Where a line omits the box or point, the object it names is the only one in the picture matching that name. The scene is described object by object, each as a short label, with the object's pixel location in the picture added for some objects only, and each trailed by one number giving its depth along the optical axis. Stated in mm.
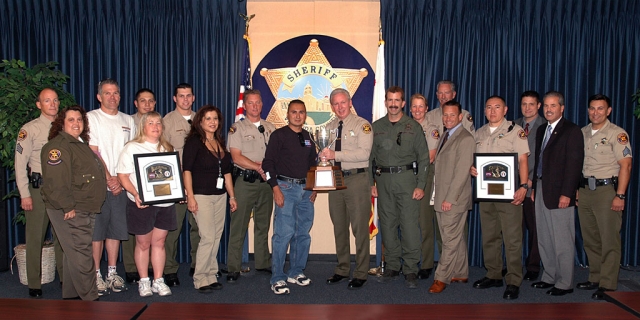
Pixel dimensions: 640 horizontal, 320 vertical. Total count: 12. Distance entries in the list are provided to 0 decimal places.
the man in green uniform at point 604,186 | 4363
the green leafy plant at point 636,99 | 5018
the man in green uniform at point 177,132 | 4840
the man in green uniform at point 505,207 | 4348
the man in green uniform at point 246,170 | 4844
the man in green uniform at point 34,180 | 4285
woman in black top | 4215
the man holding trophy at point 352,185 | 4586
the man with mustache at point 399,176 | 4656
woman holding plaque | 4043
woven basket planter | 4762
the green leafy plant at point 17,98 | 4539
